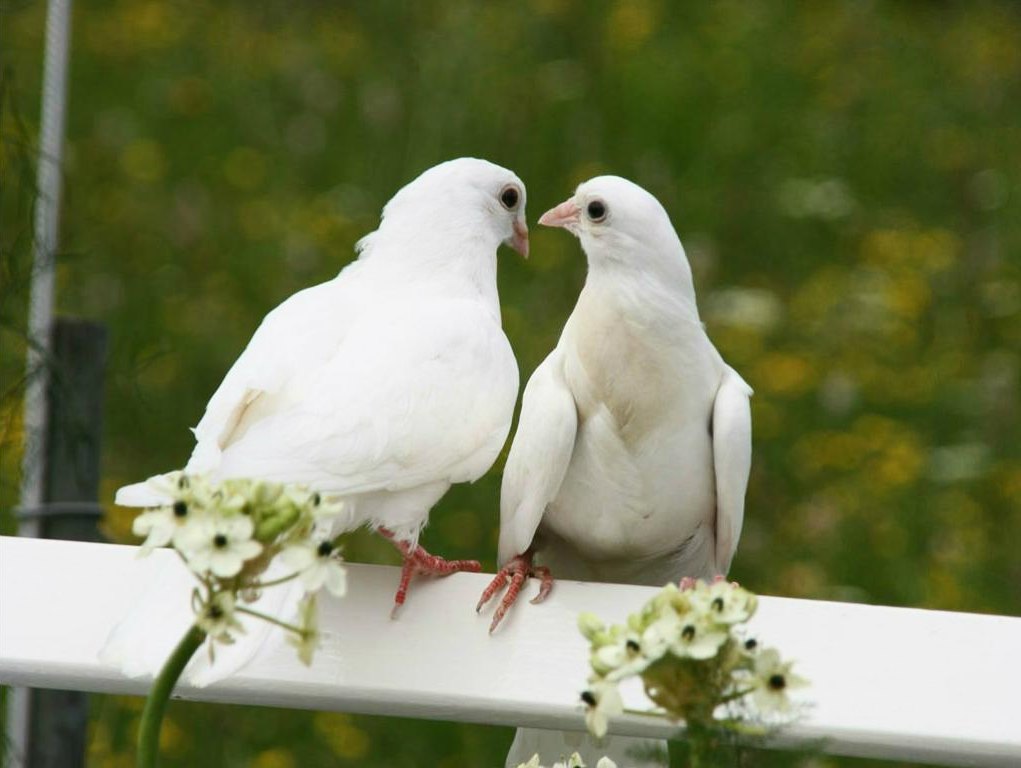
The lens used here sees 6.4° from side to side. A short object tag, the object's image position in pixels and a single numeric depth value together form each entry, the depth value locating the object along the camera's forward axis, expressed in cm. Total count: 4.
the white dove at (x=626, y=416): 431
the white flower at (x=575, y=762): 404
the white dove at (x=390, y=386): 424
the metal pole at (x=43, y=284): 448
